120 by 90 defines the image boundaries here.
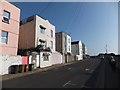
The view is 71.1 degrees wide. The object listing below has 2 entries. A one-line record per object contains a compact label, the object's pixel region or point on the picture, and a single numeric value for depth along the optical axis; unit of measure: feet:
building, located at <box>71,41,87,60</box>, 129.72
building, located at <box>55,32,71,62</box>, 87.09
